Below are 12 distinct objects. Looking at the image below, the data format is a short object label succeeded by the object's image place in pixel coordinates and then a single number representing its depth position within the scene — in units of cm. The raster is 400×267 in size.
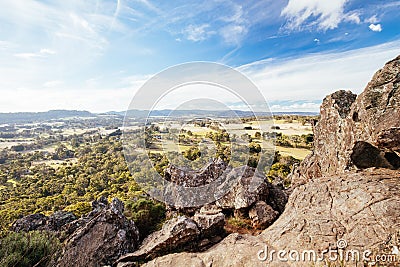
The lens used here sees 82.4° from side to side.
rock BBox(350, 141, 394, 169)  1119
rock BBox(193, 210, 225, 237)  1023
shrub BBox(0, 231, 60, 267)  911
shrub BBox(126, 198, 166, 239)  1381
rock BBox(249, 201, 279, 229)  1096
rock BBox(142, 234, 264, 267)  788
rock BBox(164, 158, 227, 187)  1491
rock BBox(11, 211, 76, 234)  1468
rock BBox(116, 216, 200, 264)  970
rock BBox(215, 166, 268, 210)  1203
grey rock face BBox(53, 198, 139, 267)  1024
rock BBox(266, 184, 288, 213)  1241
